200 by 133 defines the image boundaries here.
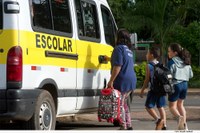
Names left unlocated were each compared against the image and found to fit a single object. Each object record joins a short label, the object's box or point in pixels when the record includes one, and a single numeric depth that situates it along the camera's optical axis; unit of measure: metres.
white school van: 9.13
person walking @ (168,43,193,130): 11.58
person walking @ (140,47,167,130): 11.52
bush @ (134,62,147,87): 31.61
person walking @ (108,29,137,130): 11.26
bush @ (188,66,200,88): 31.51
